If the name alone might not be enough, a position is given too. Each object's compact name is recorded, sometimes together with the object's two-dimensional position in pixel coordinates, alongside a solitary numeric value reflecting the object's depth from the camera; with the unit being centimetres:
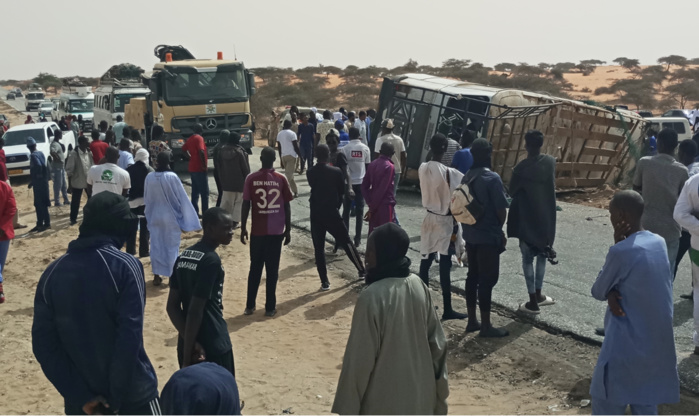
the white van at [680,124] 2247
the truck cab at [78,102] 3559
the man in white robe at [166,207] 873
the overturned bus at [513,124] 1467
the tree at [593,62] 8091
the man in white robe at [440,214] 764
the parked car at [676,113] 2800
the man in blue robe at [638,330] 397
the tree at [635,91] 4878
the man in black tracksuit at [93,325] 344
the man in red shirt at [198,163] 1228
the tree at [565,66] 7956
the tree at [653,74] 5775
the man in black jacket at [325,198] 865
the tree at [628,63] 7431
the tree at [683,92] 4912
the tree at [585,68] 7525
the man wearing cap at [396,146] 1091
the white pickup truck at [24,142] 2058
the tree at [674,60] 6956
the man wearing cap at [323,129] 1687
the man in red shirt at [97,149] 1377
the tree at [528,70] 6888
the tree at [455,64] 7788
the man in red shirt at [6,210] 855
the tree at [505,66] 7844
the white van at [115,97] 2564
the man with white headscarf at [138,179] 1009
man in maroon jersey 781
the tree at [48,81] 10850
